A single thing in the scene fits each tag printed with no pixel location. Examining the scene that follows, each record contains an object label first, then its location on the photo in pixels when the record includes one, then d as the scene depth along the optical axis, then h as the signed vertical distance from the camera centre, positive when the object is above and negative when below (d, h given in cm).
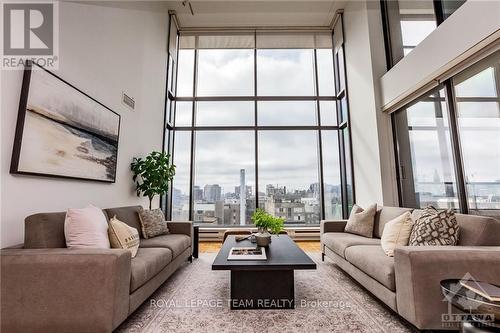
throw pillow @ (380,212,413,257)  224 -36
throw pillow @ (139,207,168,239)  310 -33
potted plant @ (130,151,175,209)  381 +41
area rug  176 -96
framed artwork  191 +67
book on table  214 -53
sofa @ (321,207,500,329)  155 -51
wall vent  353 +152
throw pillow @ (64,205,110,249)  184 -24
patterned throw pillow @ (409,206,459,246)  192 -28
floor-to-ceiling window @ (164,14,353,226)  543 +147
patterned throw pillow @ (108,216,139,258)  207 -33
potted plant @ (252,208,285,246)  259 -30
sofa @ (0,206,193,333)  143 -55
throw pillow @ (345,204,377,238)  320 -35
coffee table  205 -77
